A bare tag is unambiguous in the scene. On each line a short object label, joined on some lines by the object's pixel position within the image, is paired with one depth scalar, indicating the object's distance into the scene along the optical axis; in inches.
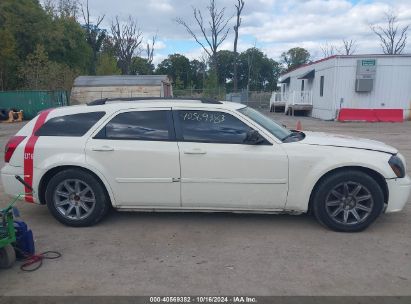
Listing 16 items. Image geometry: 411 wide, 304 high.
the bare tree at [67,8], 2271.9
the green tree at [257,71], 2864.2
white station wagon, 187.6
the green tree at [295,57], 3383.4
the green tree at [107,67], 1979.3
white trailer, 942.4
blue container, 161.0
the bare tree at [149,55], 2630.4
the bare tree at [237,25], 1946.4
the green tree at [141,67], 2746.1
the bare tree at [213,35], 2087.8
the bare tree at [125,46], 2400.3
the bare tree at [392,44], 2489.1
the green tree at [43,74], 1248.8
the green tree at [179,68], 2755.9
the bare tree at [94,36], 2159.2
